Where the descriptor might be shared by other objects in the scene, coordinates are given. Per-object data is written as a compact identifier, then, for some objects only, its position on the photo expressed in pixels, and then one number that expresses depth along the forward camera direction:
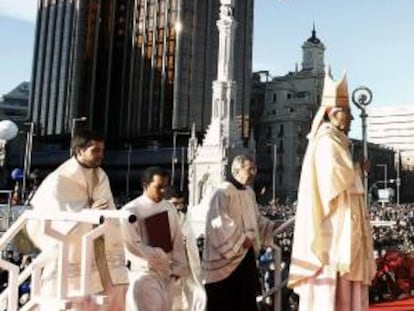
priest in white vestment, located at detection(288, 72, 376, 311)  5.07
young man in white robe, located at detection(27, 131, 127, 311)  4.44
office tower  62.69
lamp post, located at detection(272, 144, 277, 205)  58.70
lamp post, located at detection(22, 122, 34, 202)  22.54
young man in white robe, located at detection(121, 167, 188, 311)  4.99
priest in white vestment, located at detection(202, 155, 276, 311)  5.87
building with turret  66.00
